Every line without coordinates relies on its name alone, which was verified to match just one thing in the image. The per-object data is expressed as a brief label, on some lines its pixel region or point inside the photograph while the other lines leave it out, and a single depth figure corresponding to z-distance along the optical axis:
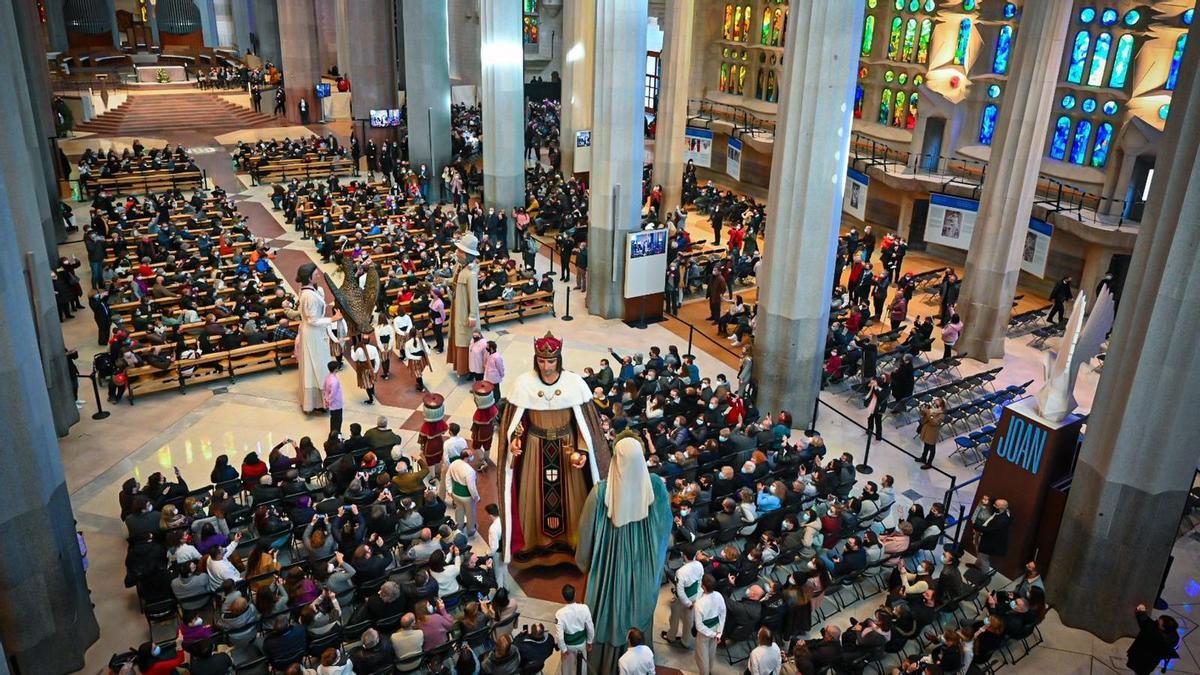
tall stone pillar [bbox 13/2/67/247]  22.45
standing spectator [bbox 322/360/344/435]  13.90
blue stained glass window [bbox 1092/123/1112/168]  21.92
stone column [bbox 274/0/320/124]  38.34
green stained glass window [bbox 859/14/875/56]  29.87
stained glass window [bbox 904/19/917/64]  28.42
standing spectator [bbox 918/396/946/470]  13.78
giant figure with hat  15.66
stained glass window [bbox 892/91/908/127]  29.17
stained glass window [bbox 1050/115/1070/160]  23.05
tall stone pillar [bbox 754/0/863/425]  13.58
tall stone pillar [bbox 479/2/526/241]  24.47
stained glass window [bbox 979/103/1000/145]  24.98
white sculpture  10.76
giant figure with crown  9.58
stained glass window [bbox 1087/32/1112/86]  21.75
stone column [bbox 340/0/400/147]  33.69
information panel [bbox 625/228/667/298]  18.94
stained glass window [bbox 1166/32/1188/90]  19.39
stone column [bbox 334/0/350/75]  38.96
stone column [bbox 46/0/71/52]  46.00
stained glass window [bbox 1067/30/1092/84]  22.27
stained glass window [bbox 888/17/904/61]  28.92
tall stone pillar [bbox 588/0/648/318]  18.53
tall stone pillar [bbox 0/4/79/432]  13.29
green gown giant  8.14
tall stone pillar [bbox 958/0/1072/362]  16.44
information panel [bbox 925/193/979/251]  21.45
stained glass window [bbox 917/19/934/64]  27.97
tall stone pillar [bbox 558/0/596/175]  31.23
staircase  37.72
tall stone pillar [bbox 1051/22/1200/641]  9.20
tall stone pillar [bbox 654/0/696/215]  27.36
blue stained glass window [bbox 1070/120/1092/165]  22.45
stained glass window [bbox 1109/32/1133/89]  21.23
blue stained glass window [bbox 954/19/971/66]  24.84
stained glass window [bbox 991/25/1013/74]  23.95
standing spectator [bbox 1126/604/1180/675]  9.14
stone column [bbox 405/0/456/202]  29.89
